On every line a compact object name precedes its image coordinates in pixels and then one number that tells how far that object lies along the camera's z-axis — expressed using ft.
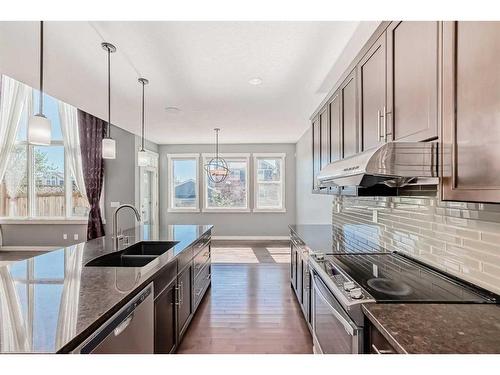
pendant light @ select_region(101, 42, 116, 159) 9.83
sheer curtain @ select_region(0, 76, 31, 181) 18.88
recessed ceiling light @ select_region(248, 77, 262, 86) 10.35
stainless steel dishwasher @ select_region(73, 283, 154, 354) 3.66
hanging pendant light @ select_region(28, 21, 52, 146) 6.64
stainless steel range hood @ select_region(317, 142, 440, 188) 3.93
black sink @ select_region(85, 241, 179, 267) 7.01
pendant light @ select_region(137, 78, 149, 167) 12.48
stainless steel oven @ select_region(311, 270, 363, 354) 4.26
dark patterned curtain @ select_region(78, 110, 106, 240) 19.70
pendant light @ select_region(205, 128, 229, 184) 24.73
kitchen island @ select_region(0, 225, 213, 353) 3.16
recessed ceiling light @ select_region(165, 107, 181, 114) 14.21
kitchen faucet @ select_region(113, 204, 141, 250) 8.18
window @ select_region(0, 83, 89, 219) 20.12
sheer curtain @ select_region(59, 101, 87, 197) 19.90
